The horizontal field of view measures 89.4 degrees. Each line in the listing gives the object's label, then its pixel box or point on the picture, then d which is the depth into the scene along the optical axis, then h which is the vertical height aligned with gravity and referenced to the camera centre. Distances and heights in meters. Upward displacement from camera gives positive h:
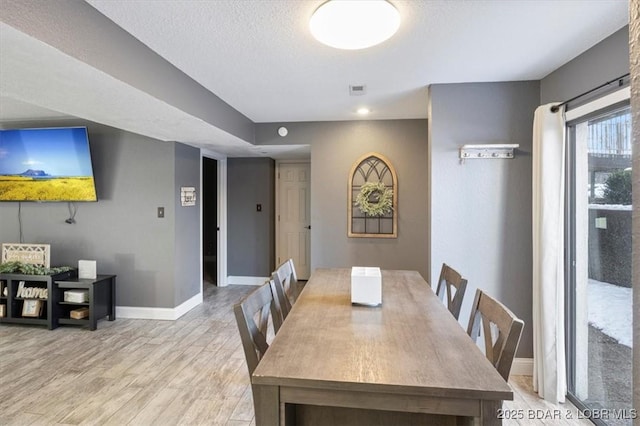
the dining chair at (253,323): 1.36 -0.50
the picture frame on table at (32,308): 3.49 -1.00
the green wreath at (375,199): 3.80 +0.15
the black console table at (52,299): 3.42 -0.91
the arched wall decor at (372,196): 3.85 +0.19
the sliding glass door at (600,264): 1.88 -0.35
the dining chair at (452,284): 1.86 -0.47
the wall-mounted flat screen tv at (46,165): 3.52 +0.56
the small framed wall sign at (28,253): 3.54 -0.42
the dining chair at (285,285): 1.98 -0.49
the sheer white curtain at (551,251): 2.24 -0.29
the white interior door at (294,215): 5.41 -0.04
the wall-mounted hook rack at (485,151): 2.54 +0.47
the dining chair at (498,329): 1.20 -0.50
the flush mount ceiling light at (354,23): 1.51 +0.93
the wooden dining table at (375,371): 1.02 -0.54
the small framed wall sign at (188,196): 3.85 +0.22
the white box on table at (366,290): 1.75 -0.42
